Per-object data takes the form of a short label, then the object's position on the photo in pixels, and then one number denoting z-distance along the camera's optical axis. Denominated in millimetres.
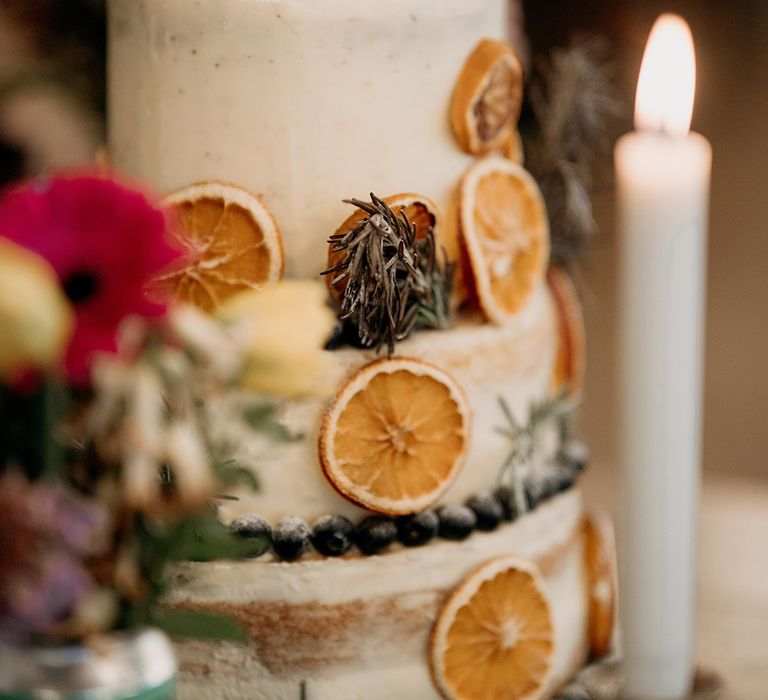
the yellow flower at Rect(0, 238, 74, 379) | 622
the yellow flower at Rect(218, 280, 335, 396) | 650
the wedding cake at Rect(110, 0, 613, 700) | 819
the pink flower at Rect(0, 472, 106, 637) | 635
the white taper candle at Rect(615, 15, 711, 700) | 817
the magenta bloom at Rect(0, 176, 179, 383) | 646
